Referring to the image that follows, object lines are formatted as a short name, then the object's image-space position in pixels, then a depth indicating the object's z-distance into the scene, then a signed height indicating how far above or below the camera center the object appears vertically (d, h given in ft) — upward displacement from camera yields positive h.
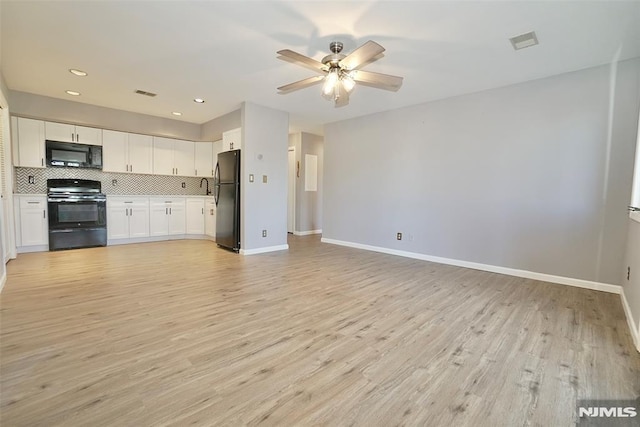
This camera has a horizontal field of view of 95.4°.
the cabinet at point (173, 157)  19.95 +2.32
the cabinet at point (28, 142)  15.37 +2.38
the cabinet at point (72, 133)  16.26 +3.14
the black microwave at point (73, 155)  16.35 +1.90
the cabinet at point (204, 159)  21.53 +2.34
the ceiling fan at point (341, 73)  8.22 +3.82
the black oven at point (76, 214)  16.22 -1.51
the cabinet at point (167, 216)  19.90 -1.90
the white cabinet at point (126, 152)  18.10 +2.35
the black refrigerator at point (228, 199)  16.52 -0.49
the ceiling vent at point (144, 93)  14.40 +4.83
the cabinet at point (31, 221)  15.31 -1.82
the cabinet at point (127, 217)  18.24 -1.84
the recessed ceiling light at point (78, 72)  12.05 +4.85
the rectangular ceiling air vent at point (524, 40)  8.81 +4.89
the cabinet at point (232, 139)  16.83 +3.09
